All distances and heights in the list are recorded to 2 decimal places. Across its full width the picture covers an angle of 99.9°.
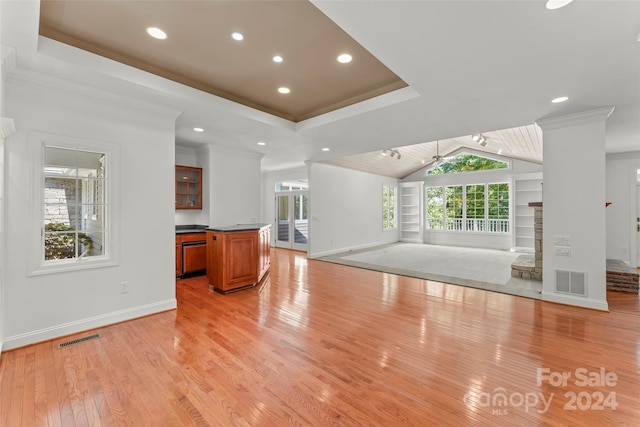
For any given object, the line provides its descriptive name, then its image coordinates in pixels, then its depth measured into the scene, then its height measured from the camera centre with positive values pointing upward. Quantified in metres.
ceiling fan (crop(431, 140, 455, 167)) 7.52 +1.54
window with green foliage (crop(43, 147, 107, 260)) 2.83 +0.11
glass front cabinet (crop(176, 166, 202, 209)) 5.67 +0.55
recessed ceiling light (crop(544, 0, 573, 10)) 1.73 +1.36
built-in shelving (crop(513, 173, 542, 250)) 8.41 +0.16
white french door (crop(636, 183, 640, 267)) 5.92 -0.16
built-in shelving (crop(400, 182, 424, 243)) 10.73 +0.04
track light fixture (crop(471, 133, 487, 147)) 6.70 +1.86
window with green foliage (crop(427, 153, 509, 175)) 9.33 +1.80
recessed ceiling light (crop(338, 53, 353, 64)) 2.77 +1.63
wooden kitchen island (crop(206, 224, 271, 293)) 4.25 -0.73
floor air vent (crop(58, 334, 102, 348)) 2.63 -1.29
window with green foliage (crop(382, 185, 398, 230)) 10.42 +0.24
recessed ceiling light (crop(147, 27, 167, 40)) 2.36 +1.62
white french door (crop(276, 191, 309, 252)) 8.98 -0.17
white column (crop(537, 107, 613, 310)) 3.57 +0.10
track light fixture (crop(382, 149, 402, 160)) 7.70 +1.74
